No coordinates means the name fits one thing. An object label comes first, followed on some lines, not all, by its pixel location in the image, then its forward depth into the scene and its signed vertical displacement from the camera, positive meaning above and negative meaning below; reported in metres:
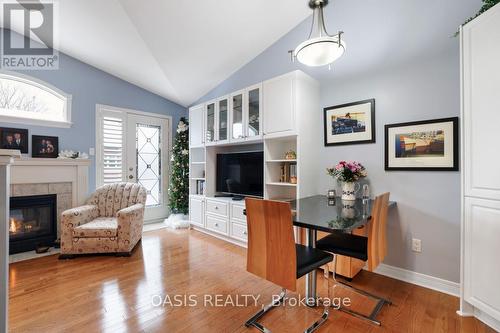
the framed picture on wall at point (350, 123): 2.58 +0.51
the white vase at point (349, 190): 2.47 -0.25
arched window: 3.23 +0.94
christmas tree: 4.50 -0.23
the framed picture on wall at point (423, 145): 2.12 +0.21
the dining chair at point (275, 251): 1.46 -0.55
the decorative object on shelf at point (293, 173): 2.92 -0.08
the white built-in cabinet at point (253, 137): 2.77 +0.41
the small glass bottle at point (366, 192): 2.51 -0.27
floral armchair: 2.90 -0.82
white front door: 4.34 +0.18
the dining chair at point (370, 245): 1.71 -0.64
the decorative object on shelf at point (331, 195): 2.64 -0.32
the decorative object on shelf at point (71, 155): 3.45 +0.18
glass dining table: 1.52 -0.37
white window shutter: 3.99 +0.35
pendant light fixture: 1.68 +0.87
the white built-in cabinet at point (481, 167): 1.61 +0.00
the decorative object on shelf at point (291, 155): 2.94 +0.15
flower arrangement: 2.46 -0.05
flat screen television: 3.30 -0.10
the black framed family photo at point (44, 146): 3.32 +0.30
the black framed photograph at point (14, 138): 3.11 +0.38
